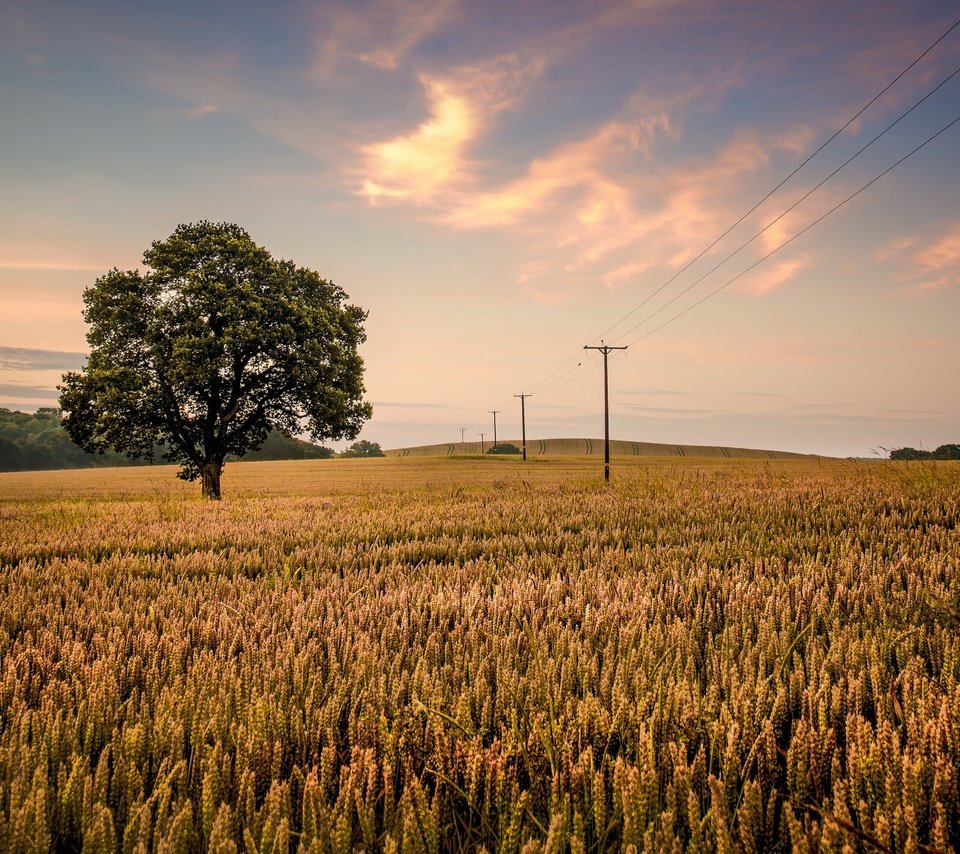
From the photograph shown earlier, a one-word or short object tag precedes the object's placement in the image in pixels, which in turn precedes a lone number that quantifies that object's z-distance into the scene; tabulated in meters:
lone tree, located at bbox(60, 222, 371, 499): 21.67
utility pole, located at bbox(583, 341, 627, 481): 40.83
